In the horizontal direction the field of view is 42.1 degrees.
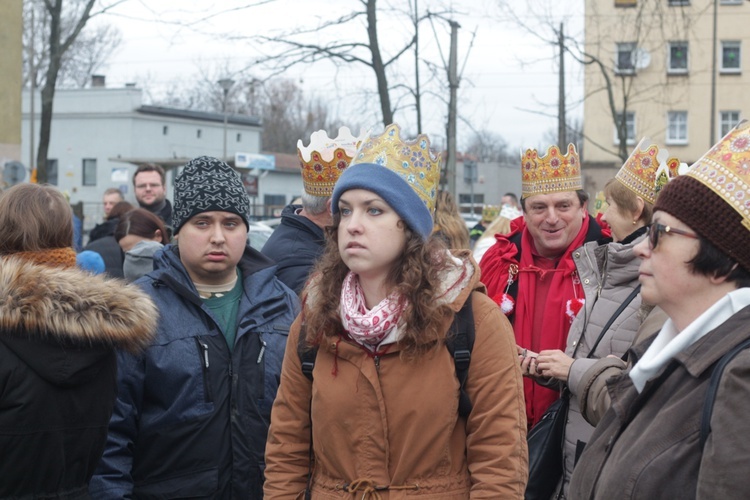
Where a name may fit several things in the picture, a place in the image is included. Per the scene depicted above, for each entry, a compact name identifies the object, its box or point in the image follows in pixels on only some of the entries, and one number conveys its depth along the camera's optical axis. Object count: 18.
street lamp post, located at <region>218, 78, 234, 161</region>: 28.27
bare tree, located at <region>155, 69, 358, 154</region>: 75.37
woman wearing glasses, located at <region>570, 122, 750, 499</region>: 2.21
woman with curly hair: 3.08
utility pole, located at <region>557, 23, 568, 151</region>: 23.11
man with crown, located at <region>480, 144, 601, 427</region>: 4.75
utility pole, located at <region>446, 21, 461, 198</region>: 17.91
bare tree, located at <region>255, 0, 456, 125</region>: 13.94
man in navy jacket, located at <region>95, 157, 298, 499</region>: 3.83
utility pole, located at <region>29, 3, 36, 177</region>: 27.37
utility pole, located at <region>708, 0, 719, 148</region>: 32.32
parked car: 17.78
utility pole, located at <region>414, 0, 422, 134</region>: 14.95
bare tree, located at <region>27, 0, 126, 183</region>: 18.31
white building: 59.41
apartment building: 42.75
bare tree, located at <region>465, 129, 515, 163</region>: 96.97
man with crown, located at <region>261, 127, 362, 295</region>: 5.05
